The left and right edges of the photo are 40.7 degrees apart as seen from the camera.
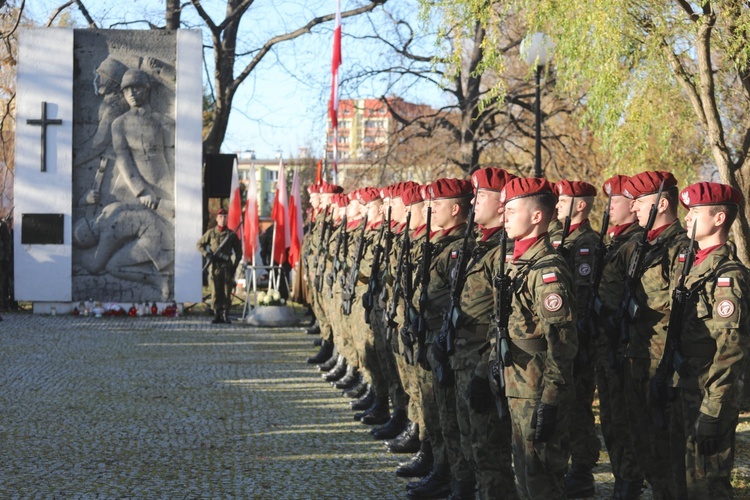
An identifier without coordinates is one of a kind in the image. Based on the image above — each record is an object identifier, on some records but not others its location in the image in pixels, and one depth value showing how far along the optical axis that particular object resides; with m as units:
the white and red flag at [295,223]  18.09
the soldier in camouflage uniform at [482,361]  5.32
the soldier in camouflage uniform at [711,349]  4.88
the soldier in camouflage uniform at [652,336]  5.67
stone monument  18.94
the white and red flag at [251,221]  18.19
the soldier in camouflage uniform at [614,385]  6.05
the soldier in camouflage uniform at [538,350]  4.70
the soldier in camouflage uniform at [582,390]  6.46
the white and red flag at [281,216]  17.88
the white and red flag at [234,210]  18.72
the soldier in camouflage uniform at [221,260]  18.12
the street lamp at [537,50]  12.32
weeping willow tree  9.29
